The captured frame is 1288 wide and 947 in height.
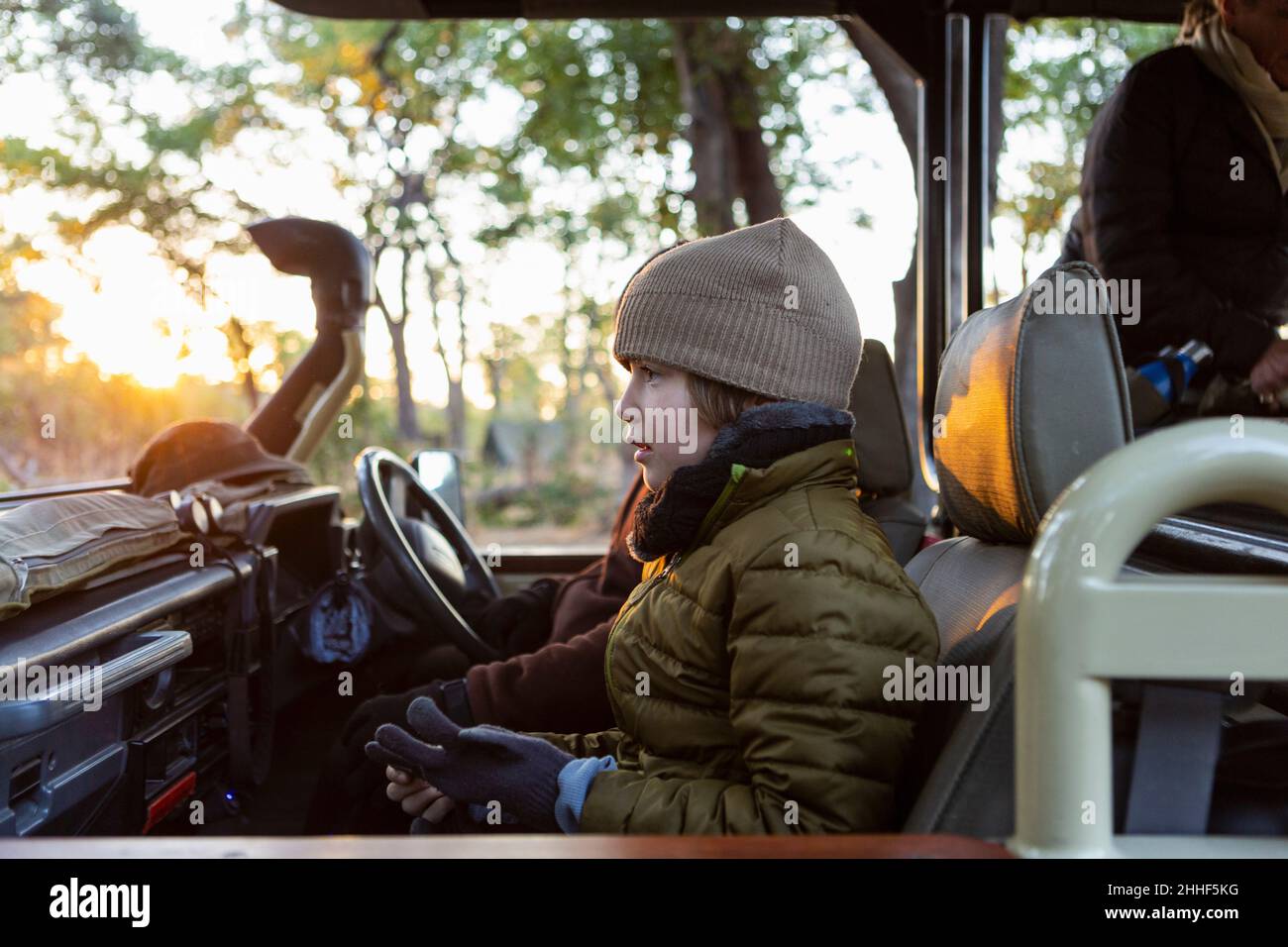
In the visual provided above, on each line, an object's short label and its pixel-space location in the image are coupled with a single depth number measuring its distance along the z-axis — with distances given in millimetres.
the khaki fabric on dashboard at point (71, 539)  1471
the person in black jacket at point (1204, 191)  2068
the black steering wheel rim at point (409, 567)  2264
